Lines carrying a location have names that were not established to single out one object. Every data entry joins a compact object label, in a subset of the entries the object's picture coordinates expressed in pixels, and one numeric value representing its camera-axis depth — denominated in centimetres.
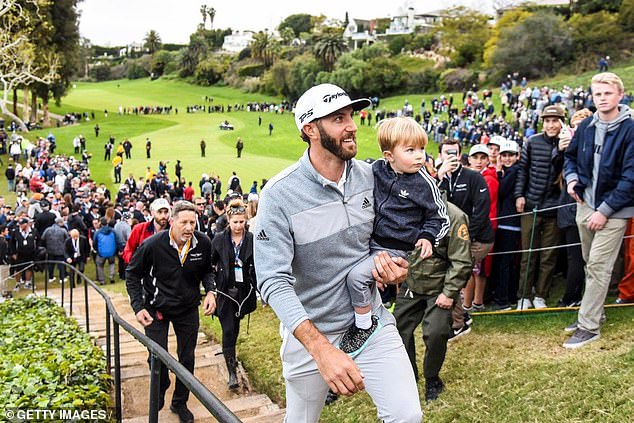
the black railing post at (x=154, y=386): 317
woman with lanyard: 644
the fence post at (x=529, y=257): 702
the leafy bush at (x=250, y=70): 10006
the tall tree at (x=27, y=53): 3497
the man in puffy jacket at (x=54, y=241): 1479
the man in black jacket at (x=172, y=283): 563
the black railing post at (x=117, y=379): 446
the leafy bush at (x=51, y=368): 430
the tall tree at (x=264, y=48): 10050
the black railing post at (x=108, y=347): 512
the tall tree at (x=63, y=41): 4591
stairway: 555
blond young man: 514
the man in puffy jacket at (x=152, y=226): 709
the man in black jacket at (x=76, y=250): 1516
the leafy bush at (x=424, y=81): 6769
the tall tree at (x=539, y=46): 5941
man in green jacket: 518
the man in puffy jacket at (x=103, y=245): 1512
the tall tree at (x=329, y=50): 8269
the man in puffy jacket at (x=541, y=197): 698
